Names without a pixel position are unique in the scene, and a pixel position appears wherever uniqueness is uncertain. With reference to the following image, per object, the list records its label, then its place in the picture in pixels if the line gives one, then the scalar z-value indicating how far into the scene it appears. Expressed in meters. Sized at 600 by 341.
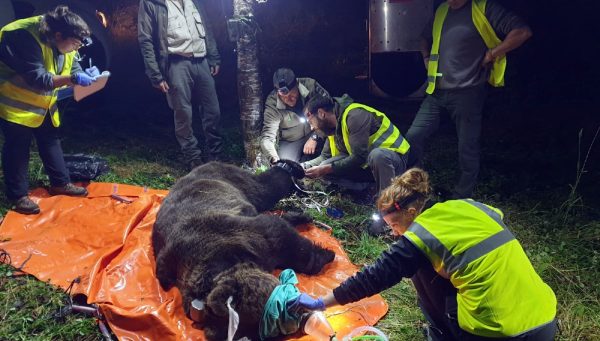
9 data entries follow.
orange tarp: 3.13
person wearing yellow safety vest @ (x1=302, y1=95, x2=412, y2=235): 4.39
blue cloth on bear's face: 2.68
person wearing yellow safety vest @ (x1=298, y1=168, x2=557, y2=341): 2.07
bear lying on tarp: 2.92
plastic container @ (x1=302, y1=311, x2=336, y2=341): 2.78
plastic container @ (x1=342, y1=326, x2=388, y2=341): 2.71
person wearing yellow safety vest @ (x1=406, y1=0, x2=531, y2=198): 4.20
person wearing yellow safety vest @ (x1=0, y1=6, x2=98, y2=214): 4.27
